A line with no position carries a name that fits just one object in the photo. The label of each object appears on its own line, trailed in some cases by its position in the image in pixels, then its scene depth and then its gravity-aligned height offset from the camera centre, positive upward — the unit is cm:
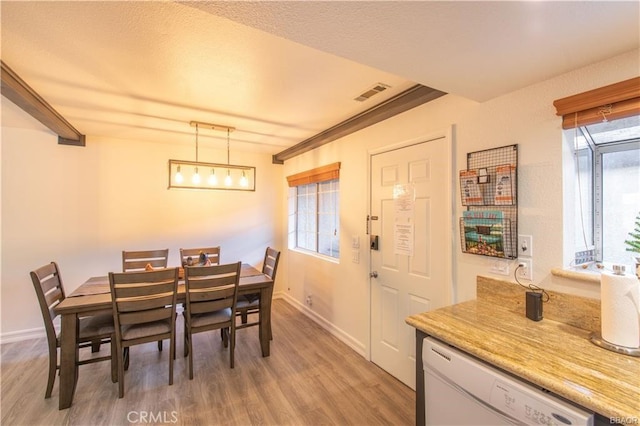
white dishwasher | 94 -71
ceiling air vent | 208 +98
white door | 203 -23
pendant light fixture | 291 +53
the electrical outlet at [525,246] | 156 -18
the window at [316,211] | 342 +6
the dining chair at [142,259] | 313 -53
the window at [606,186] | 141 +16
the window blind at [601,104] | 123 +53
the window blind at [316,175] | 318 +52
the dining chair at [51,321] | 205 -91
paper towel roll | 112 -39
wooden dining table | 203 -79
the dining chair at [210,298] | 237 -74
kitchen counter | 89 -57
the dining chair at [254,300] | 287 -93
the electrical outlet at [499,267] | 166 -32
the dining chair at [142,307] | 211 -74
